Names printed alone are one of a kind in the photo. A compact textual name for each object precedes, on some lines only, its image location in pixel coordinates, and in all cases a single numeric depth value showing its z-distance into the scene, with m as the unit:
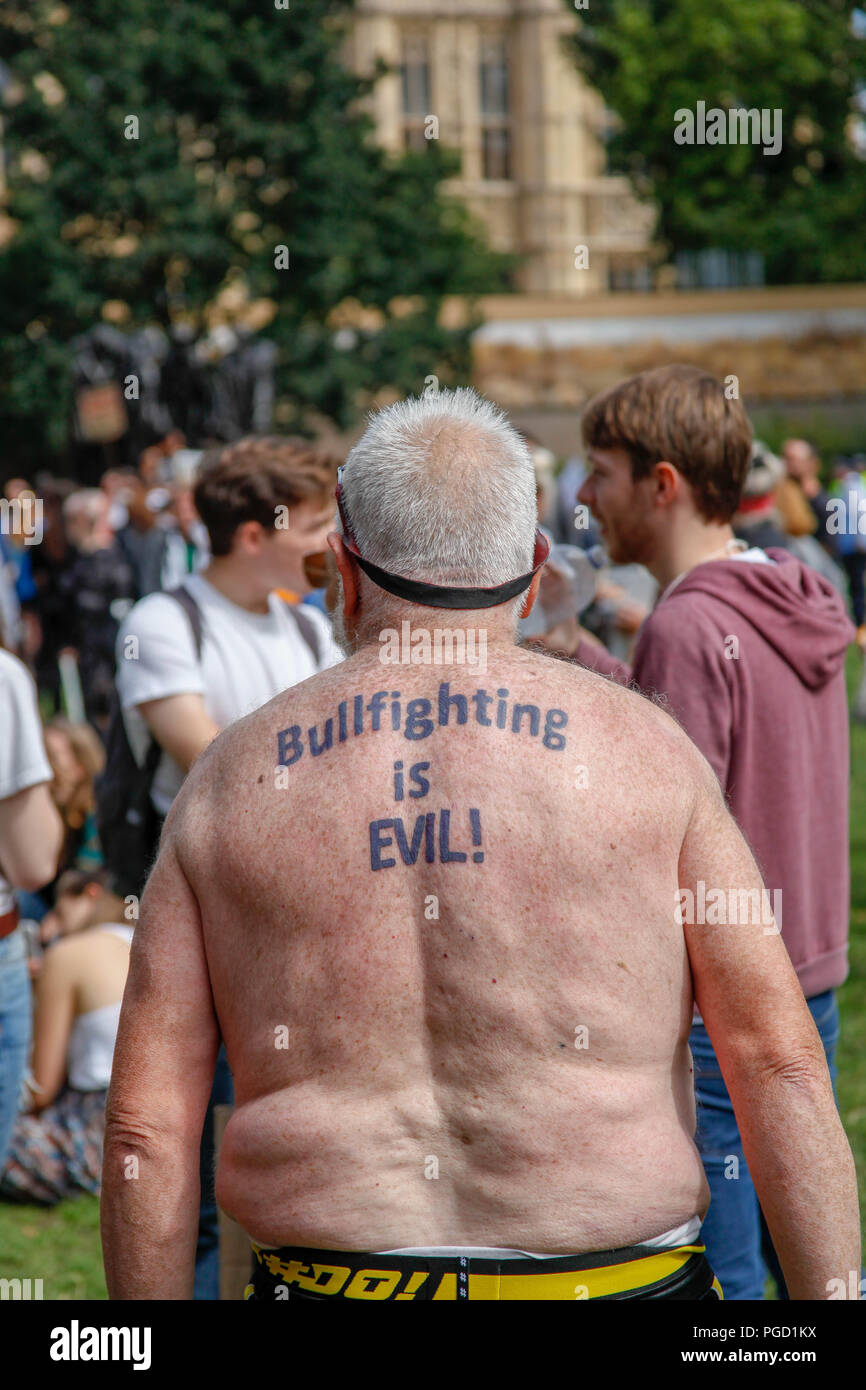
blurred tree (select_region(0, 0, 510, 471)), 28.58
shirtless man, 1.68
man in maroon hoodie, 2.64
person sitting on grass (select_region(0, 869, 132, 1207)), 4.68
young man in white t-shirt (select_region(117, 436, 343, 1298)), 3.36
